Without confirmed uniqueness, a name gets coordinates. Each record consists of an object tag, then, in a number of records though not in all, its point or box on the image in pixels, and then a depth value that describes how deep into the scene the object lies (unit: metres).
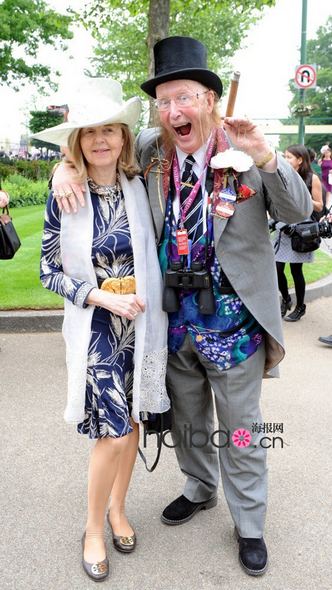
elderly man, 2.29
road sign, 12.44
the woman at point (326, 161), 8.84
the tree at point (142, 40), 19.89
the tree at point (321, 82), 51.78
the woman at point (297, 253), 6.03
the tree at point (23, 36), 20.06
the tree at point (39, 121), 39.24
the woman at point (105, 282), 2.32
